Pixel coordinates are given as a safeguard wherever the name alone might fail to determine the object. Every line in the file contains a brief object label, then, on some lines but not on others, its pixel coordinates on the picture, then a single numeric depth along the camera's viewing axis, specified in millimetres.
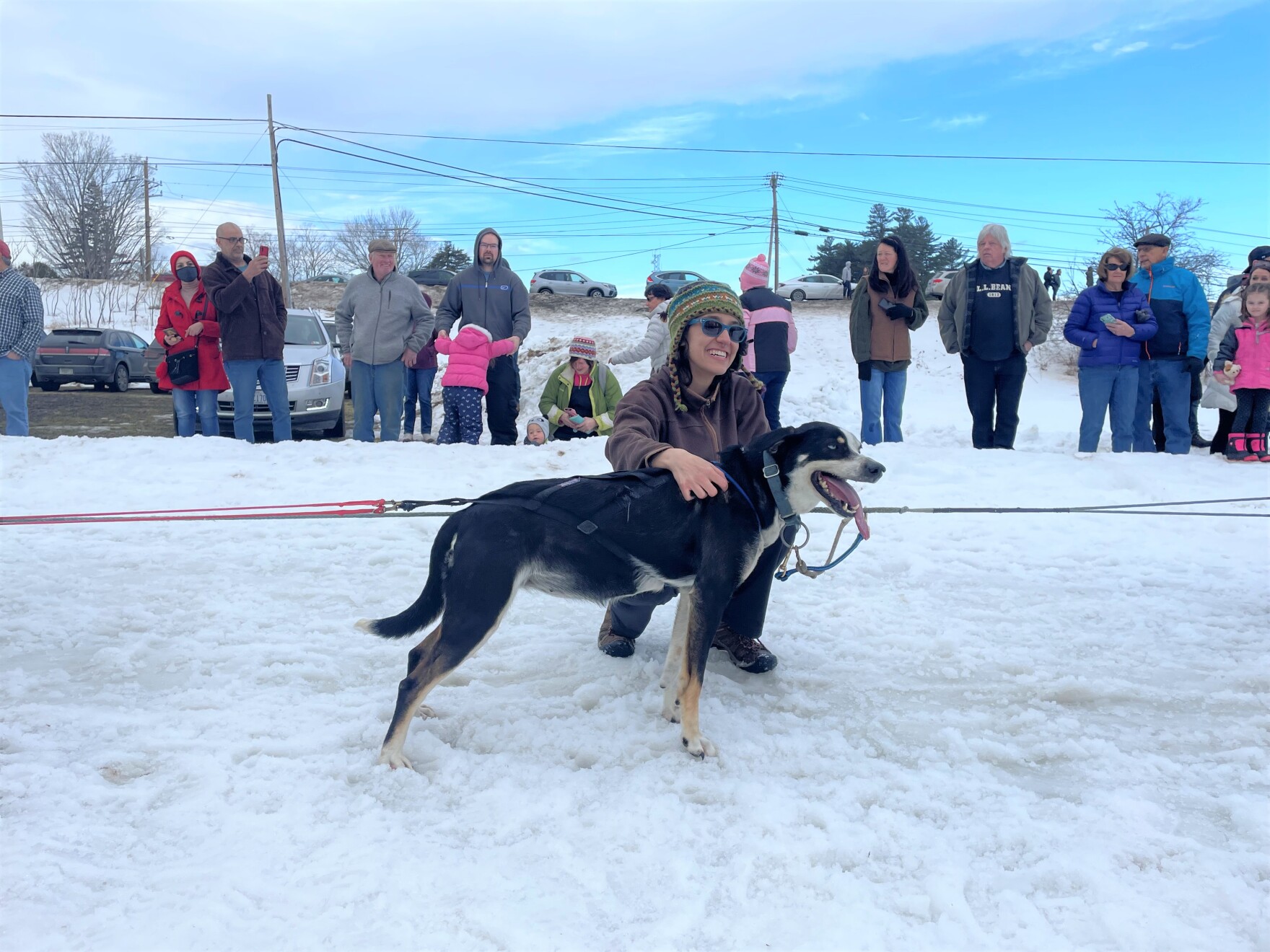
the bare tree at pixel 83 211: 45750
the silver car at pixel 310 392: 11375
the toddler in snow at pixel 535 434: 8500
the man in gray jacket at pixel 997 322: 7504
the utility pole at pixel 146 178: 46034
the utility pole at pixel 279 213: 31453
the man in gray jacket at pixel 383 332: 8156
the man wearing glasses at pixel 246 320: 7617
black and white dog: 2764
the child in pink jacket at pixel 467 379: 8328
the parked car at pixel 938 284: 25595
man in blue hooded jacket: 7570
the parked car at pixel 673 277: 30531
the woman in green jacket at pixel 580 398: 8398
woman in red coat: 7832
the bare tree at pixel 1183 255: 30703
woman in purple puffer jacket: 7367
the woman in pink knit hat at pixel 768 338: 8375
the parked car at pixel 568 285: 31969
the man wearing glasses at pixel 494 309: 8445
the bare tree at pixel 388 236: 58688
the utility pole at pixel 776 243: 41188
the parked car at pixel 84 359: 19094
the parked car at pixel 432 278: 30891
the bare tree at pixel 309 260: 65500
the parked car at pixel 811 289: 30375
